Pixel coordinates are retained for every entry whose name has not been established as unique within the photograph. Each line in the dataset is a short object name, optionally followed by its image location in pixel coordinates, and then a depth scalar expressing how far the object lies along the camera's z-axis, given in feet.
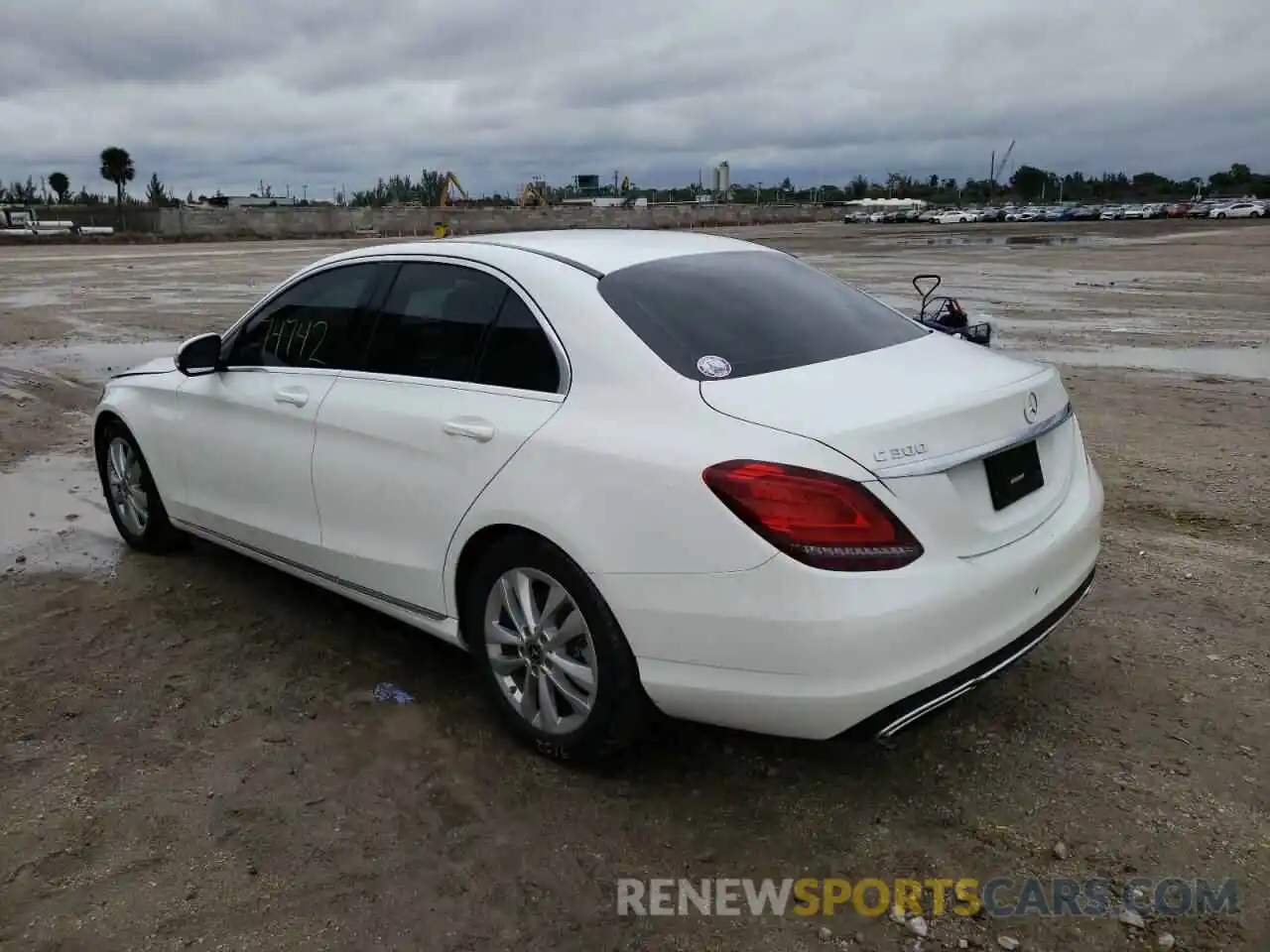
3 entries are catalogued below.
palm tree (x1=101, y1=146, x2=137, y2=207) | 306.55
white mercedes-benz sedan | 9.28
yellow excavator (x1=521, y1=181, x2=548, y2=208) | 335.47
